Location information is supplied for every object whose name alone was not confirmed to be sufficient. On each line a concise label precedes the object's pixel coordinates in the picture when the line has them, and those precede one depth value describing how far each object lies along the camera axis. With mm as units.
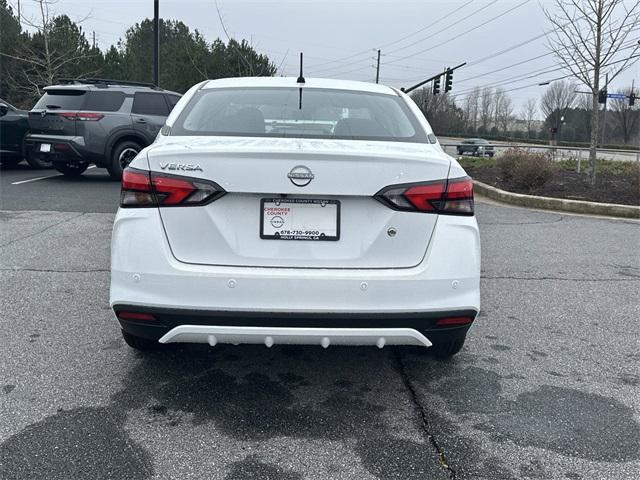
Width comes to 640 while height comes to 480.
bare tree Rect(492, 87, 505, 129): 87125
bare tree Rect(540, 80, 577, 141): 79125
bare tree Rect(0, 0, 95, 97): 21125
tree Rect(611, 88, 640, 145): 81438
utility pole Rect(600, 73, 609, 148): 13742
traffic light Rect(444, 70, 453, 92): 30414
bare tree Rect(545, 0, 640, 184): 12211
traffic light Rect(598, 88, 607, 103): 14330
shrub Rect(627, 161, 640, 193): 11281
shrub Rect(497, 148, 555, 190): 11742
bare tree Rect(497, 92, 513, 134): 88419
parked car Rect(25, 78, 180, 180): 11219
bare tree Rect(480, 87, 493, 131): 85750
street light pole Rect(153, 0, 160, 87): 19703
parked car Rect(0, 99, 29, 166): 12523
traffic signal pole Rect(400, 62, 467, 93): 28078
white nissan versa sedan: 2709
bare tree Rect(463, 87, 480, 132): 82062
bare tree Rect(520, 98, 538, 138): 88062
